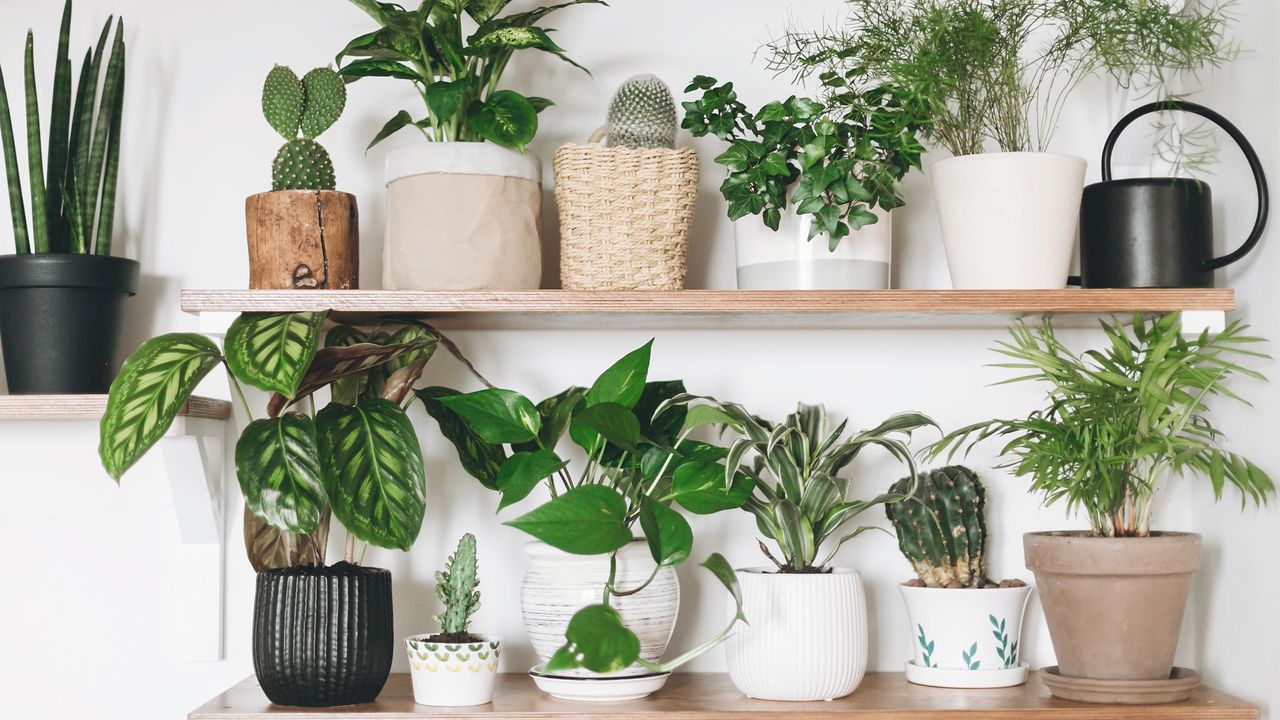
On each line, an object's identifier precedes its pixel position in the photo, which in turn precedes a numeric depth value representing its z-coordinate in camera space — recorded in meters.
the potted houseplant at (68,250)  1.21
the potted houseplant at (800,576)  1.15
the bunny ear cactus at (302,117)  1.19
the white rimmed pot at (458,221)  1.18
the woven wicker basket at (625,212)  1.18
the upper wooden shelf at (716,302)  1.14
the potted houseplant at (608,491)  1.09
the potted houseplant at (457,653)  1.13
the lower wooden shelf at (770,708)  1.10
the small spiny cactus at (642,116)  1.20
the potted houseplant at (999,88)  1.17
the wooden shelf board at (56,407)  1.17
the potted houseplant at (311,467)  1.03
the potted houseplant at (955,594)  1.21
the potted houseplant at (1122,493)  1.13
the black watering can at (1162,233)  1.18
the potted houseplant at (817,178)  1.15
